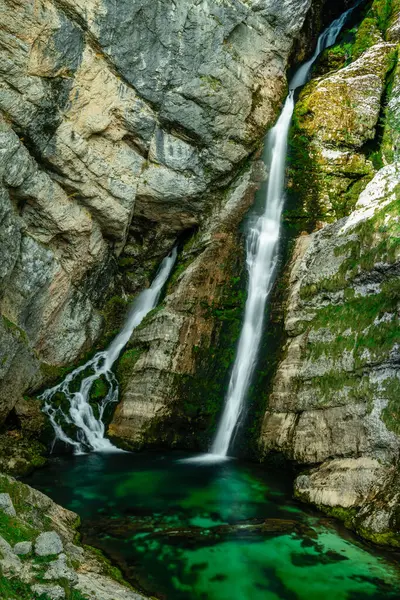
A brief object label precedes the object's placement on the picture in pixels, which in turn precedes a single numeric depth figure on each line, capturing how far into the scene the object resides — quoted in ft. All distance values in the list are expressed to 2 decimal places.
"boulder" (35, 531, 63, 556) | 19.83
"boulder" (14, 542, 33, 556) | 19.20
